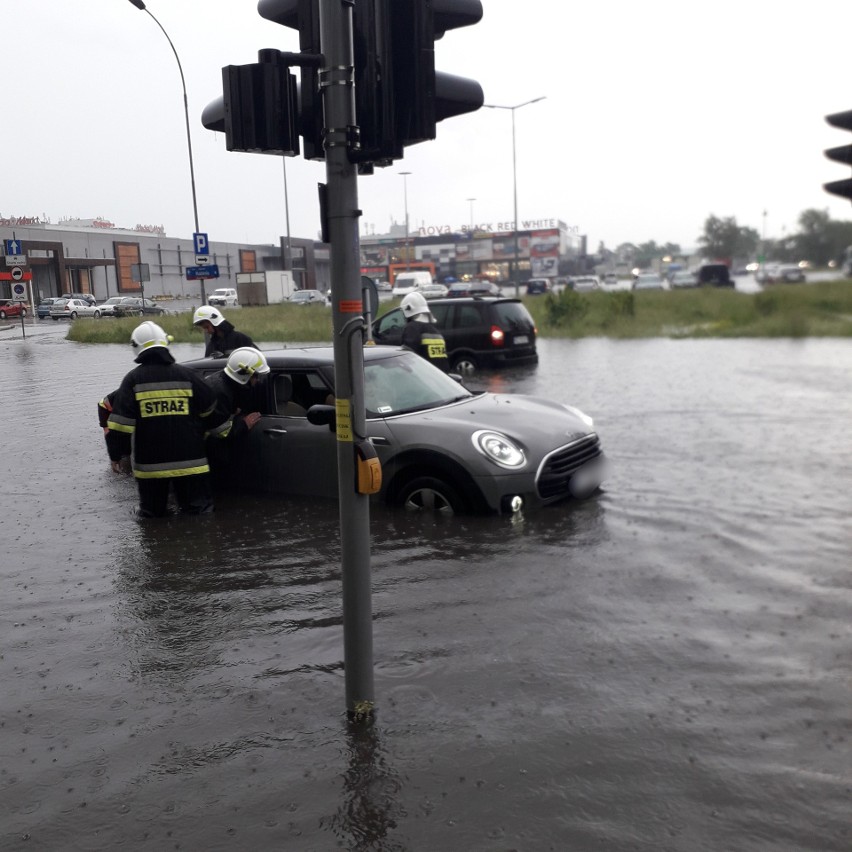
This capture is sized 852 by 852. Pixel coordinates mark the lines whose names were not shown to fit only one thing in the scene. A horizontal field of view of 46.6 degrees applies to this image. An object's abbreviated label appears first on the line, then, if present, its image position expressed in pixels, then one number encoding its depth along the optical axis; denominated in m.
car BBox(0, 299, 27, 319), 60.16
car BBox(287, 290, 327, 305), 60.81
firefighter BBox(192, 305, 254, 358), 11.15
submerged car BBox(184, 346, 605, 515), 7.39
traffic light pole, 3.82
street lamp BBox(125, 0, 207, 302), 29.29
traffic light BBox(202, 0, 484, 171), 3.81
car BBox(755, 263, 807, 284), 55.82
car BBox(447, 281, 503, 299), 41.87
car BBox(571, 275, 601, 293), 63.37
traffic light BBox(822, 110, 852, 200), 5.27
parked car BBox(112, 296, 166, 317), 51.72
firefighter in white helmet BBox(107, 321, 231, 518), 7.55
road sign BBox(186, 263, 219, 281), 27.83
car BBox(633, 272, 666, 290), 54.31
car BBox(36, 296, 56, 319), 59.36
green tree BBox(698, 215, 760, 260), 101.69
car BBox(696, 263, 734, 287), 54.63
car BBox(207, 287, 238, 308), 69.88
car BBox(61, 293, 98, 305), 62.81
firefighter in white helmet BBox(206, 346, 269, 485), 8.26
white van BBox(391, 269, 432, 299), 59.31
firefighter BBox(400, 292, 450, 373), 11.58
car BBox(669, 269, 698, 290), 57.38
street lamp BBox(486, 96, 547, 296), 58.00
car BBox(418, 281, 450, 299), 49.28
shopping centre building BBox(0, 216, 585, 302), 78.25
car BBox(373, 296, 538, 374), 19.30
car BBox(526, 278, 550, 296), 62.06
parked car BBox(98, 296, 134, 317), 55.56
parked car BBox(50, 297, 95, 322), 57.72
